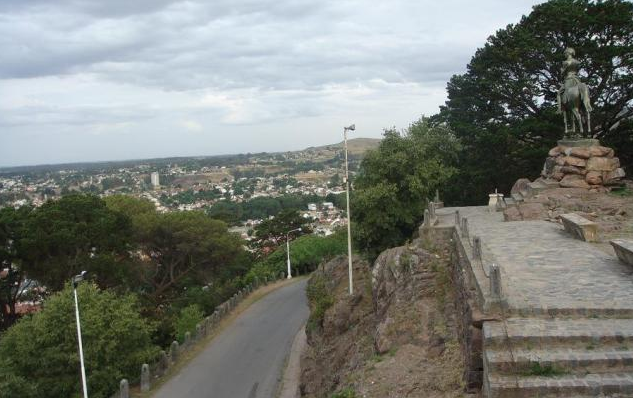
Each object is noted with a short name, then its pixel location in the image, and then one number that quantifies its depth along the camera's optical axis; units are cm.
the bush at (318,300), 1897
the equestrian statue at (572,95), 1780
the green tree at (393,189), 1922
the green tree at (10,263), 2309
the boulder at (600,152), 1747
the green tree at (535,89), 2269
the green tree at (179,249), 2975
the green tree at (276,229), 4469
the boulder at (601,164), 1719
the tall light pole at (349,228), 1872
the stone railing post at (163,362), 1833
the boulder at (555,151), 1846
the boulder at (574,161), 1745
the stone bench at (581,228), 1213
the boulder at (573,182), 1723
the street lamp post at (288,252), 3481
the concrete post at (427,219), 1475
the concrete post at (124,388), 1548
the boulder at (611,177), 1711
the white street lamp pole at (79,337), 1282
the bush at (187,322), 2246
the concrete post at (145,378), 1667
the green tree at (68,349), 1622
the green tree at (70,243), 2277
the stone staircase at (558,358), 618
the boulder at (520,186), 1958
